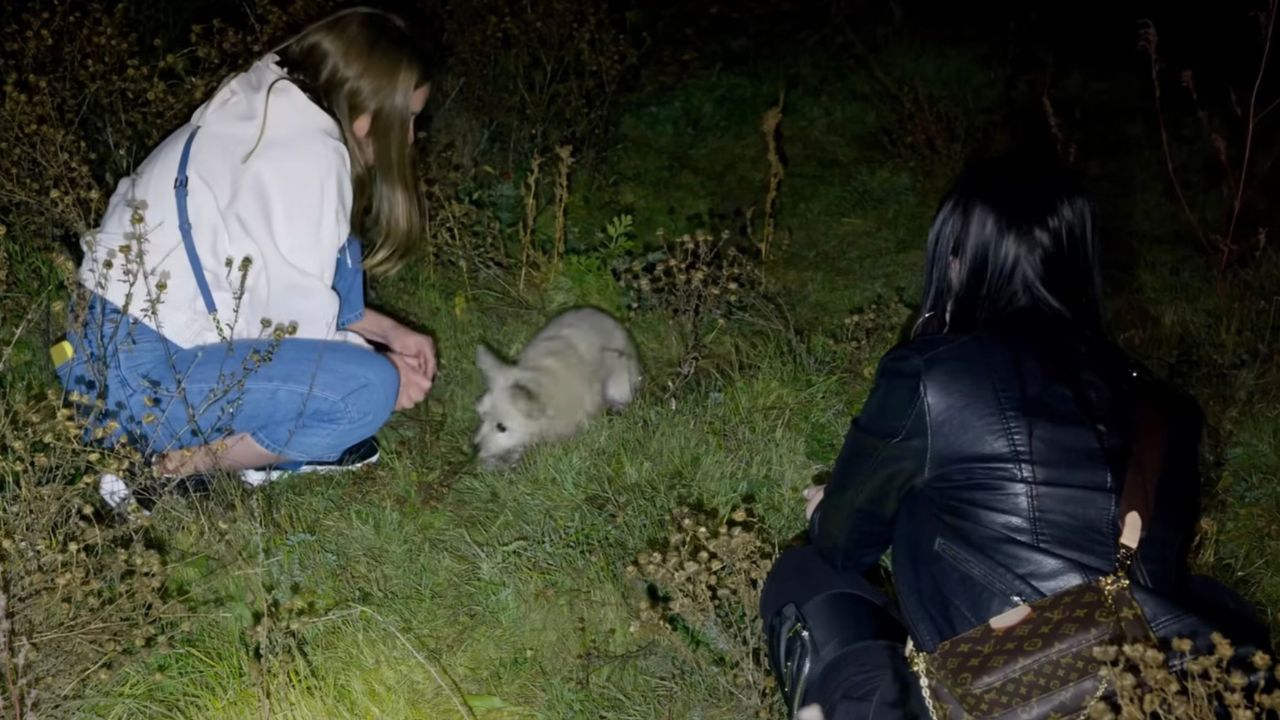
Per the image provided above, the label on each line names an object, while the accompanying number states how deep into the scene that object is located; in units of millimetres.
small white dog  4023
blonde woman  3170
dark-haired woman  2172
